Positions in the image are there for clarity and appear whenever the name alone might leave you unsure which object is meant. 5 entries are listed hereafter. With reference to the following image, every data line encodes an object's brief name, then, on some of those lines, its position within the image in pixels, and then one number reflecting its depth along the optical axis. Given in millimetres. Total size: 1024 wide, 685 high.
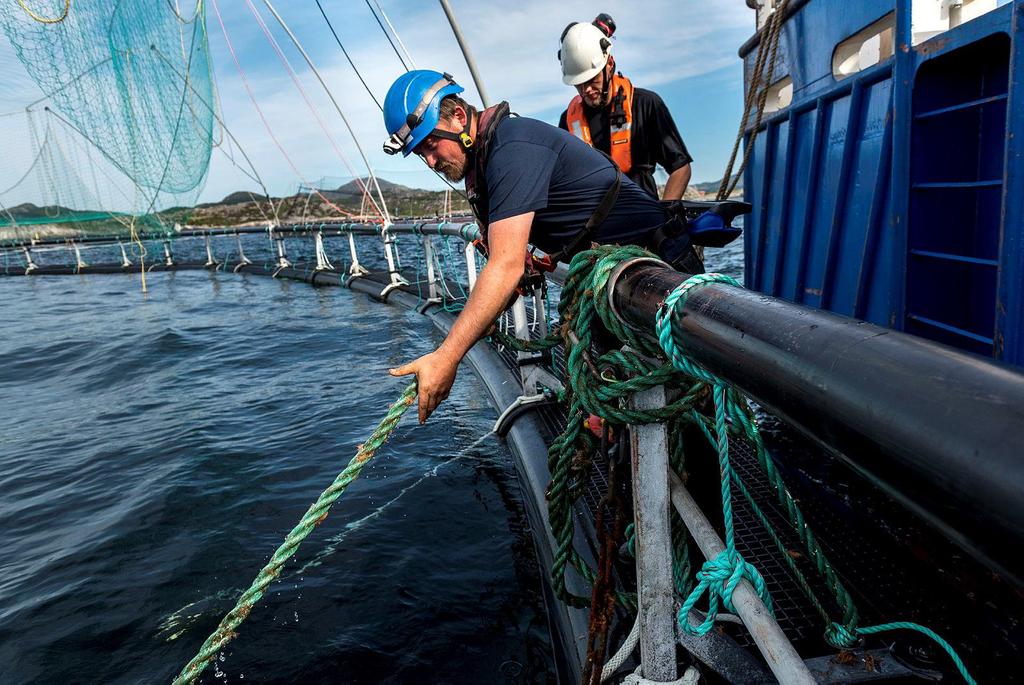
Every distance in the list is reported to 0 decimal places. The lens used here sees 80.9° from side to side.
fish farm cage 696
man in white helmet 4648
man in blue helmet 2381
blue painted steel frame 3014
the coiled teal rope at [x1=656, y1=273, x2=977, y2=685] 1367
